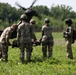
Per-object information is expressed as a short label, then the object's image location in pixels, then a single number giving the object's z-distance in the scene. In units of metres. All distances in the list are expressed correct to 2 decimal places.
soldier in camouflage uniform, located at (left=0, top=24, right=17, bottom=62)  16.26
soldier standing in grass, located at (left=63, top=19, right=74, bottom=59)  17.77
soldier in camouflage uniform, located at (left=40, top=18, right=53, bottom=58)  17.86
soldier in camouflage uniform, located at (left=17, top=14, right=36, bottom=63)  15.66
